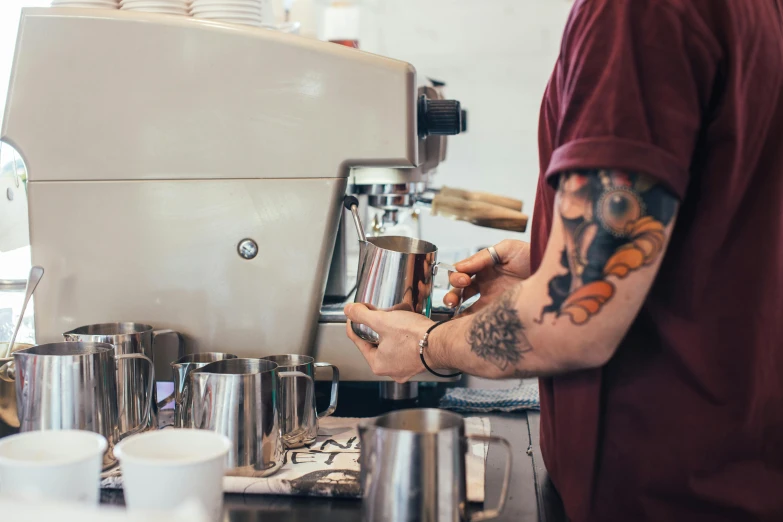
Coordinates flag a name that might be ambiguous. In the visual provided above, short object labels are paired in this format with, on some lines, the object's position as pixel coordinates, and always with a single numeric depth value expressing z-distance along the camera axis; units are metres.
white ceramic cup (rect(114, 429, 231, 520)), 0.66
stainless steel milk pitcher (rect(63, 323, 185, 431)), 1.02
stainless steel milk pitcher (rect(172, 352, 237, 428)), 0.94
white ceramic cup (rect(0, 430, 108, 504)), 0.65
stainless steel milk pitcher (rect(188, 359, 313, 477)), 0.90
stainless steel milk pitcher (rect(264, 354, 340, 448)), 1.02
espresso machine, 1.12
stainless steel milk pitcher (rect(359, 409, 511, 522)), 0.71
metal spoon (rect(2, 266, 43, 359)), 1.13
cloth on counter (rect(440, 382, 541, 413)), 1.30
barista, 0.71
